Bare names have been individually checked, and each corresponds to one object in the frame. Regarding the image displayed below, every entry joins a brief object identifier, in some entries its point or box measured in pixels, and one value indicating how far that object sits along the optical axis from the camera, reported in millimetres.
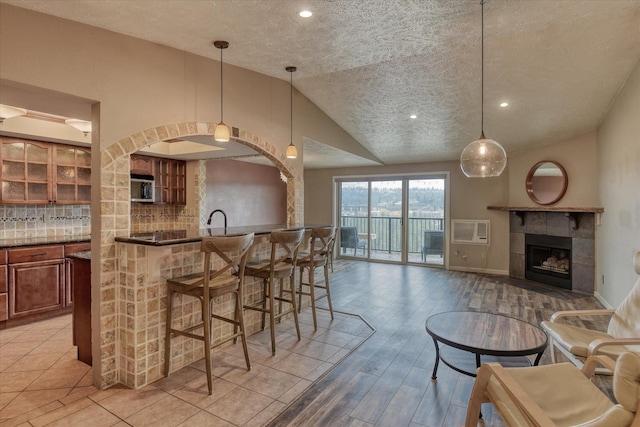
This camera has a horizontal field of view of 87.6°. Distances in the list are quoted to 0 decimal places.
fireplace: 5516
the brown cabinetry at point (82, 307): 2717
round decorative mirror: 5553
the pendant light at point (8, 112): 2856
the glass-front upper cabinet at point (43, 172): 3883
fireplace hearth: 5176
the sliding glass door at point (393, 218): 7219
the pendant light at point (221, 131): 2820
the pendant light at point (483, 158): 2381
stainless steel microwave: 5137
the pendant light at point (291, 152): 3756
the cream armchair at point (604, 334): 2109
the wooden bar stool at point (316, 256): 3605
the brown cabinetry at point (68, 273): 3998
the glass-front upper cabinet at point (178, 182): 5840
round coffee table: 2141
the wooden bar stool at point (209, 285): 2363
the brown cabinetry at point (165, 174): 5359
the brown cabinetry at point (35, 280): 3613
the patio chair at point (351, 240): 8008
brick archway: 2410
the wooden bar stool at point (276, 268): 3000
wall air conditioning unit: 6641
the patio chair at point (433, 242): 7139
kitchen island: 2449
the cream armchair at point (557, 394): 1158
